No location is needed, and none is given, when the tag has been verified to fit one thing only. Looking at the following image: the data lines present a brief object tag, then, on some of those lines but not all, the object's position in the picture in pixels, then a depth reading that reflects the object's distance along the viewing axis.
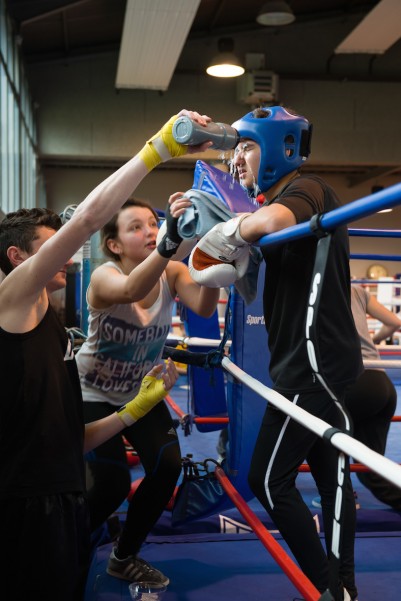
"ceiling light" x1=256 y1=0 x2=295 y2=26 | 8.39
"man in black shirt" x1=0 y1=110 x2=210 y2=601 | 1.44
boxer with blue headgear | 1.50
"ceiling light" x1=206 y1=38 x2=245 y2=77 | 8.22
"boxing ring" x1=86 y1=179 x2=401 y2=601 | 2.05
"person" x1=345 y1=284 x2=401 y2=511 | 2.54
